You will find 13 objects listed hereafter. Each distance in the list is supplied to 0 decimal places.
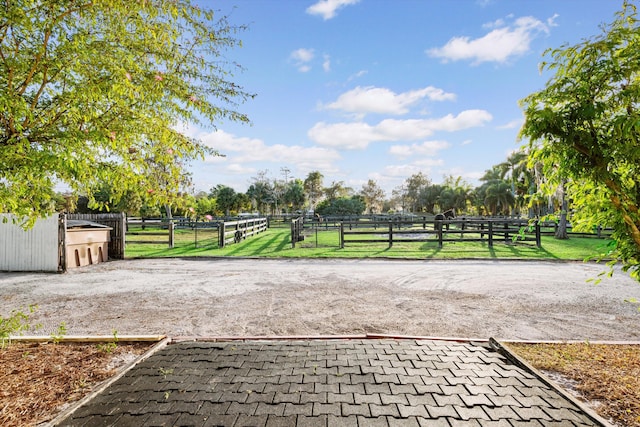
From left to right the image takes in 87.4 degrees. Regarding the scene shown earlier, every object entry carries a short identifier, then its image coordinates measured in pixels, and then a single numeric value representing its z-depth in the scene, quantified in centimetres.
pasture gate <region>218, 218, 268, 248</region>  1477
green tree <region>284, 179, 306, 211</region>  6194
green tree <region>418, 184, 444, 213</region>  6184
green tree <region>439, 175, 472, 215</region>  5559
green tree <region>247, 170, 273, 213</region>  5741
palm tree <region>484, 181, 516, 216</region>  4388
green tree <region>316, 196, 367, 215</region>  5406
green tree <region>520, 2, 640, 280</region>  251
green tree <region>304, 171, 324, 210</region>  6969
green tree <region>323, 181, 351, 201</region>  7112
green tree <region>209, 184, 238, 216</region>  5125
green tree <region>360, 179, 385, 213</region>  7544
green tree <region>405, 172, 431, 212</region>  6919
